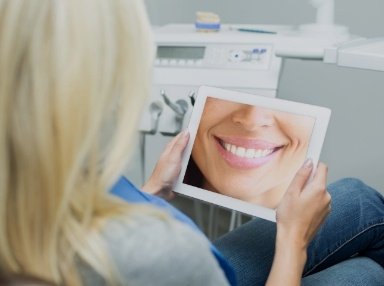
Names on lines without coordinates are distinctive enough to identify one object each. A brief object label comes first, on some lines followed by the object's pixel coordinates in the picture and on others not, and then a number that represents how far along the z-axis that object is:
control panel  1.34
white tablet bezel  0.93
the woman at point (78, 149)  0.50
